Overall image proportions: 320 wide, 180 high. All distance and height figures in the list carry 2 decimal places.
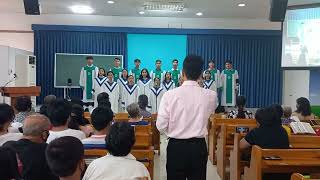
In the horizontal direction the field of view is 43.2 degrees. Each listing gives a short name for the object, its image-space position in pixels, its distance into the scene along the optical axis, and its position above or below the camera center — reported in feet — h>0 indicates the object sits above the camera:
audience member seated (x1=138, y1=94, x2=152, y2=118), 21.85 -1.49
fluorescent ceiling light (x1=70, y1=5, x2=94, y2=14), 36.18 +6.27
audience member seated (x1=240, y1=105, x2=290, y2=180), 12.32 -1.63
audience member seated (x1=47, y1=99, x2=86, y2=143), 10.77 -1.12
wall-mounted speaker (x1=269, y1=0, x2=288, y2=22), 24.61 +4.26
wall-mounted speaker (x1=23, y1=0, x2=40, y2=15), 25.76 +4.45
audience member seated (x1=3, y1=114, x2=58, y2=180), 8.13 -1.51
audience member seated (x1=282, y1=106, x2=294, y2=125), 19.27 -1.62
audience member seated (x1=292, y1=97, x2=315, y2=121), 20.31 -1.49
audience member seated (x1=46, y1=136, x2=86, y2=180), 5.90 -1.19
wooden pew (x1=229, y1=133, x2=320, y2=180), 13.35 -2.19
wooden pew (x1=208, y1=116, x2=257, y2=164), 18.44 -2.51
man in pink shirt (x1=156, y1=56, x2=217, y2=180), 9.46 -1.04
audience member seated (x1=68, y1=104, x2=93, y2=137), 13.10 -1.55
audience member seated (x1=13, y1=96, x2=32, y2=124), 14.96 -1.17
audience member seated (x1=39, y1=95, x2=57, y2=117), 14.37 -1.22
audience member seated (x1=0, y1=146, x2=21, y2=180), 7.20 -1.60
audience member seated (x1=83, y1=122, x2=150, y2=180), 6.86 -1.47
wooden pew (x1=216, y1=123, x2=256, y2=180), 17.34 -2.90
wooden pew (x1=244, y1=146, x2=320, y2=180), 10.61 -2.17
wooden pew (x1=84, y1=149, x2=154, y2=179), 10.30 -2.03
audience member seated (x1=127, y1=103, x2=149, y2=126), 17.70 -1.53
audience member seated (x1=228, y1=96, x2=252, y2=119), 21.21 -1.80
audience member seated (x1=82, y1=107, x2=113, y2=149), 9.68 -1.13
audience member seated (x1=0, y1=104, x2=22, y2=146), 10.41 -1.27
